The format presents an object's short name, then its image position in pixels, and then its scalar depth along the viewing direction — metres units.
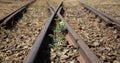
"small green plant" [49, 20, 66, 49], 4.42
